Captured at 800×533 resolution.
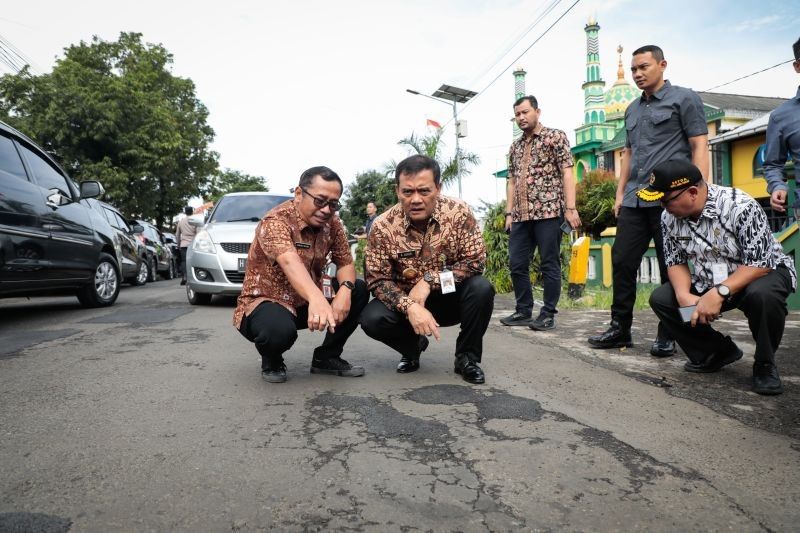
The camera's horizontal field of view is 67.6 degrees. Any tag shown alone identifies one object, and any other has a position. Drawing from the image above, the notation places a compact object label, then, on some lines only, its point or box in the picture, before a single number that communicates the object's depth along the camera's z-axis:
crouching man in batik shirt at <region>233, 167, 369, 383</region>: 3.27
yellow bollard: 7.93
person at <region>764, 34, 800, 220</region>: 3.83
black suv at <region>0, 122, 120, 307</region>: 5.25
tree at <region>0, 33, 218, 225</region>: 22.11
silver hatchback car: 7.28
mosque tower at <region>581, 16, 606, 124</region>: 31.77
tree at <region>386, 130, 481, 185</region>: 20.22
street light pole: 22.75
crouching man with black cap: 3.13
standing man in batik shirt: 5.11
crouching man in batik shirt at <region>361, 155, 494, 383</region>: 3.41
